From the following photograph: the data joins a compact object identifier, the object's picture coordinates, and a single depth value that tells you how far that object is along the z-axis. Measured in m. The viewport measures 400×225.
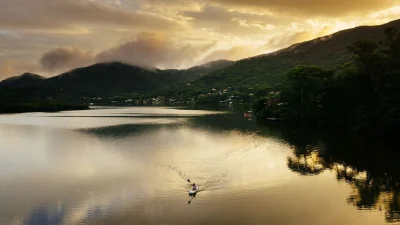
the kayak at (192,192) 38.91
